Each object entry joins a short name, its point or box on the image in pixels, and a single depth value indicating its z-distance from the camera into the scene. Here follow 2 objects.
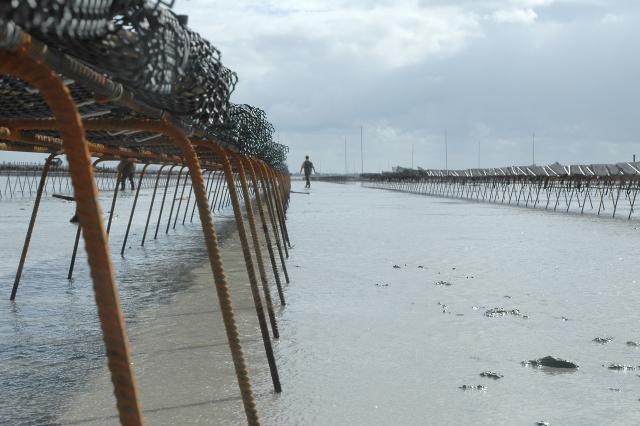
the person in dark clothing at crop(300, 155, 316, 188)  44.17
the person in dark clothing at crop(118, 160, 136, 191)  9.68
